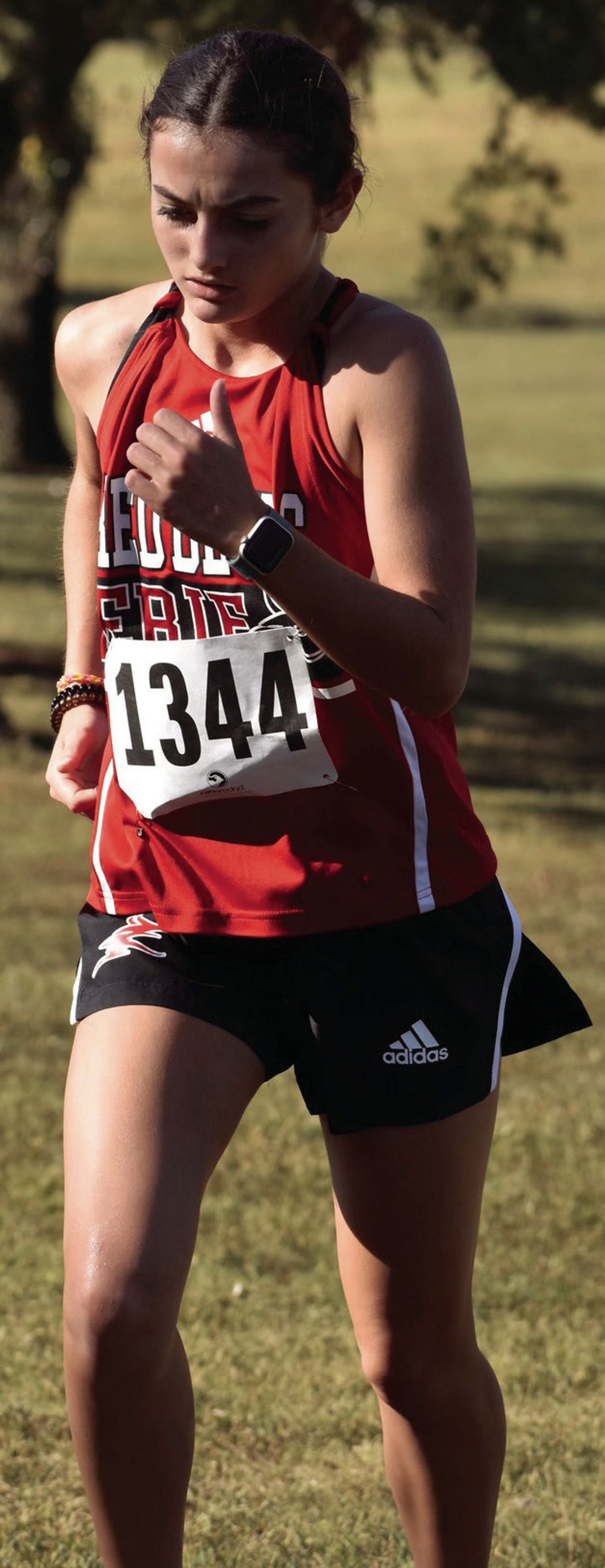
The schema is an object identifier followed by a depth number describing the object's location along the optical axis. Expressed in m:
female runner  4.93
